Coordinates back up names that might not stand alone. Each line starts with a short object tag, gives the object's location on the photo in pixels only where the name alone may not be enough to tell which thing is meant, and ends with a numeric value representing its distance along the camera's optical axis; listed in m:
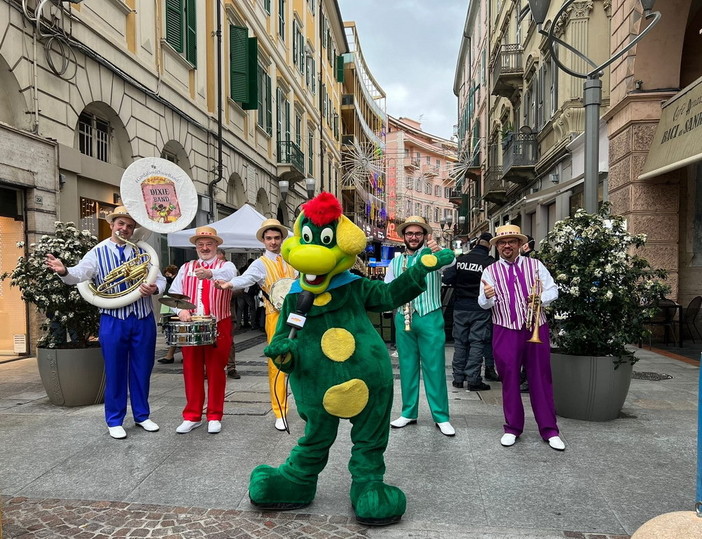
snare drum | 4.37
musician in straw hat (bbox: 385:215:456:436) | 4.72
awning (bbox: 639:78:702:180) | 8.23
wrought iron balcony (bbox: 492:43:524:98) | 18.91
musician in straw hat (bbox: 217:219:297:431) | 4.66
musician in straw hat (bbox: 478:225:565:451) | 4.34
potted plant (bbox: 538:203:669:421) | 4.88
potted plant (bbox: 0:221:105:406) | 5.26
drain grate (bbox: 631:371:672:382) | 6.84
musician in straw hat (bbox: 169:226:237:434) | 4.64
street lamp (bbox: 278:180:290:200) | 18.36
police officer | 6.46
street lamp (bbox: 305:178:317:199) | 19.16
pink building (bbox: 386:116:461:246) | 50.16
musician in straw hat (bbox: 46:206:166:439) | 4.50
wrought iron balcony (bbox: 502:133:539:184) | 17.38
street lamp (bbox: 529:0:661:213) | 6.86
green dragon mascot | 3.02
